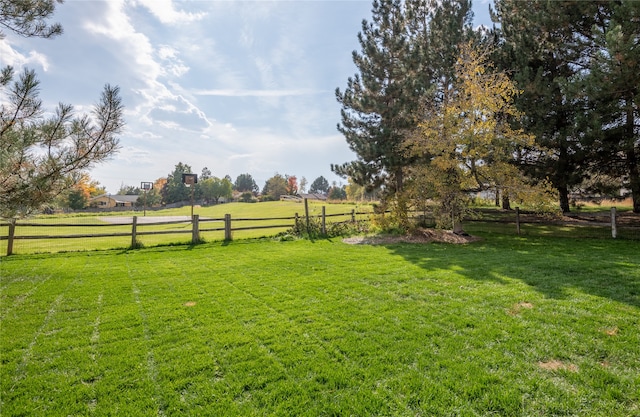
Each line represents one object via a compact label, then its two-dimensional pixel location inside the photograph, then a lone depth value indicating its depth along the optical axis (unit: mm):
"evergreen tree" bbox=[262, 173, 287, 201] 62781
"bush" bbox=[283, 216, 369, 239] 12598
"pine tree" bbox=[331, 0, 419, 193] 13031
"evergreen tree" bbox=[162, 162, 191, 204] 59562
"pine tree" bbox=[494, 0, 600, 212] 10836
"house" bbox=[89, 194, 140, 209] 57500
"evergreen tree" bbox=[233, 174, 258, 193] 91375
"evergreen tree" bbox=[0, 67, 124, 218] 3928
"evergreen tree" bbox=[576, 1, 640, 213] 8305
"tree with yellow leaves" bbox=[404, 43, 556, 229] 9891
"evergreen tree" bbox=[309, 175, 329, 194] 100500
